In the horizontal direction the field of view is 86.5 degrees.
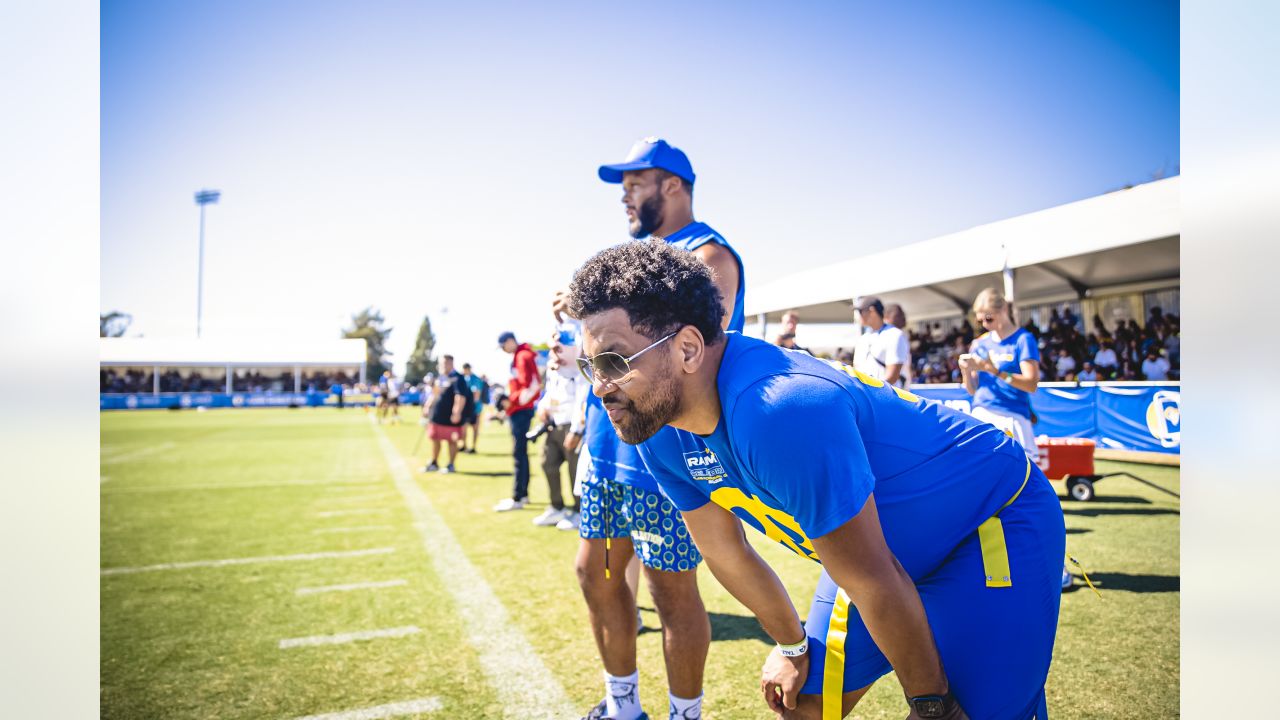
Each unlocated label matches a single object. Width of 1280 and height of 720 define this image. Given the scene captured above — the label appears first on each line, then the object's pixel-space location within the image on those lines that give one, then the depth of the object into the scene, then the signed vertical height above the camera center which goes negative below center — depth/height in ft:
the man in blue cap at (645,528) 8.87 -2.28
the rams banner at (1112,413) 35.37 -2.76
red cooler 26.27 -3.74
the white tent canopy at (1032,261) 42.57 +8.00
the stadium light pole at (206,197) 211.61 +51.93
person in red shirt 28.09 -1.70
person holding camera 23.80 -2.44
